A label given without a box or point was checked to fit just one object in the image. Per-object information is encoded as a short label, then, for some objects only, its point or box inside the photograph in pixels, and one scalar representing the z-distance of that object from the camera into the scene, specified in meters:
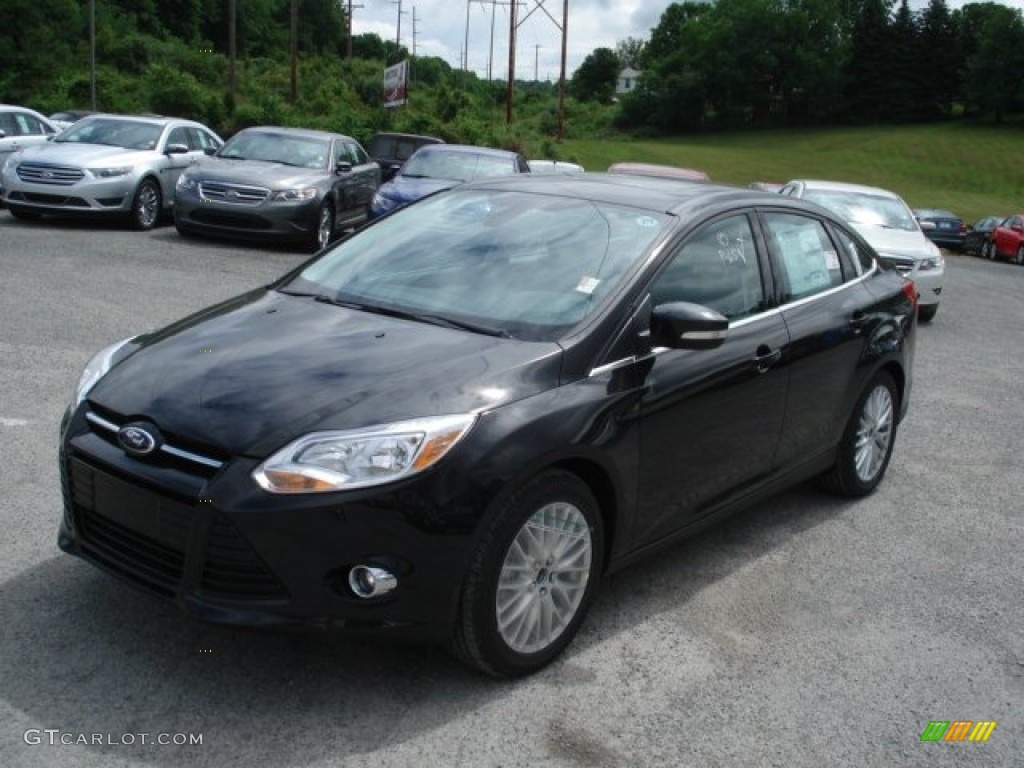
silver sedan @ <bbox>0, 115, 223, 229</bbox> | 14.47
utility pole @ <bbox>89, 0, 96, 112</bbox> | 45.16
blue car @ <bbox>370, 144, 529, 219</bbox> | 15.57
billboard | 44.37
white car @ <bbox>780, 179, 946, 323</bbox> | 13.26
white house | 167.50
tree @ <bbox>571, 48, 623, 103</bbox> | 150.00
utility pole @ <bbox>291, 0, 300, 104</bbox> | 46.78
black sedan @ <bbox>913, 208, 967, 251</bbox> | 34.41
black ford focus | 3.28
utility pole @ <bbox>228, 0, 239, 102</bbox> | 44.20
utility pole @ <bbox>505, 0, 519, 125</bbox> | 45.59
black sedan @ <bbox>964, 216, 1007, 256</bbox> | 32.38
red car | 29.59
